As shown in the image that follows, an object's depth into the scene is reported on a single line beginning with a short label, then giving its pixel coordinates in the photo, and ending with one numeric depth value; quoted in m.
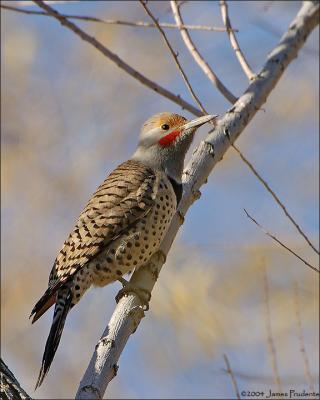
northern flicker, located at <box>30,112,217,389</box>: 7.52
